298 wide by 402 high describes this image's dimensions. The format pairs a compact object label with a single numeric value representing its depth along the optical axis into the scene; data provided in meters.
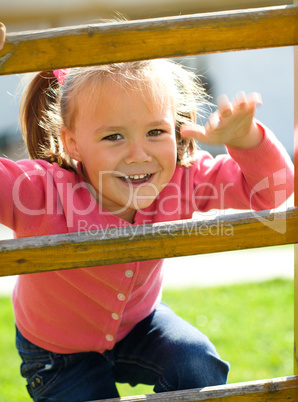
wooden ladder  1.08
